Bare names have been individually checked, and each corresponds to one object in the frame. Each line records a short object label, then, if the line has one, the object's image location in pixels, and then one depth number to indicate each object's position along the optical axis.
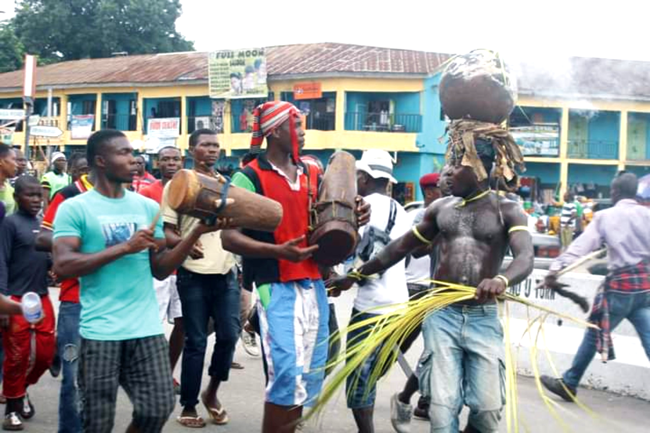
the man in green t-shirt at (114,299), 4.61
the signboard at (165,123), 39.97
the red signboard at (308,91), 37.12
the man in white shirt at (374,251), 5.98
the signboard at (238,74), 37.66
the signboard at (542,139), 38.75
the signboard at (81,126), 44.97
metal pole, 16.50
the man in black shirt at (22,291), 6.39
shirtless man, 4.89
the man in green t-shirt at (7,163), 6.84
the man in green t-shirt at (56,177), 13.89
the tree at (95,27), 60.25
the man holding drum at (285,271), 4.86
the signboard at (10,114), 15.91
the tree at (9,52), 52.81
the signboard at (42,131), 16.52
